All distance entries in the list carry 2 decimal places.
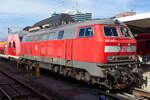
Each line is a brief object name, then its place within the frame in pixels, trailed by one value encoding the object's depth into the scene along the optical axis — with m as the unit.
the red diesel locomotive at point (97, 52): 8.23
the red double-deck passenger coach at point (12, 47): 18.58
